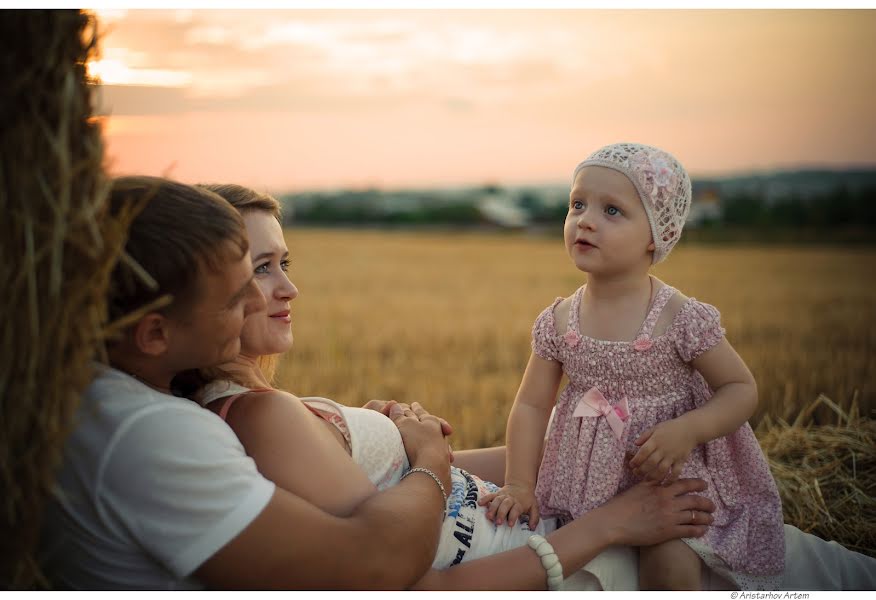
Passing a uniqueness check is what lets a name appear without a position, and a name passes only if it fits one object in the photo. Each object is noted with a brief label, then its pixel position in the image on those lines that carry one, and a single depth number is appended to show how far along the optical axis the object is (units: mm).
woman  1910
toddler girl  2512
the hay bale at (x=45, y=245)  1496
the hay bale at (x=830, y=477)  3113
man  1641
